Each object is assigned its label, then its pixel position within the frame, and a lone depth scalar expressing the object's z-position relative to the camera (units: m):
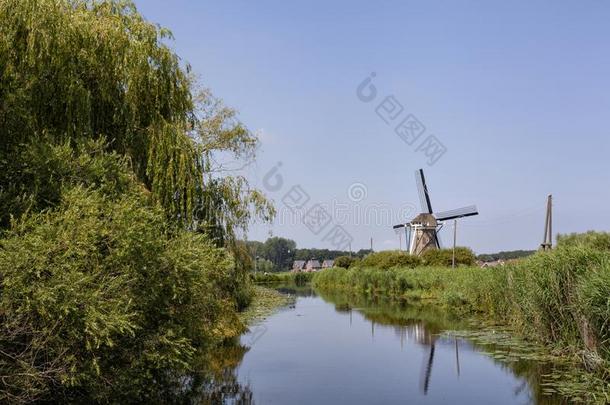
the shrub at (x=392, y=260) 46.83
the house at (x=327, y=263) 113.64
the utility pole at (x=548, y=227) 29.09
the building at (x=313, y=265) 114.38
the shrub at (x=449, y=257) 42.59
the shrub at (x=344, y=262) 67.50
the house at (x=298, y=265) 117.47
